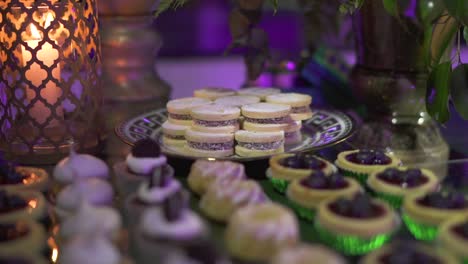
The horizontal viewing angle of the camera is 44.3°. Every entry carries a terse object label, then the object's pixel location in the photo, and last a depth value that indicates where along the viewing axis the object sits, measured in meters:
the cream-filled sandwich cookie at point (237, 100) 1.04
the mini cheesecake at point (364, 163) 0.81
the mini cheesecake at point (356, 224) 0.60
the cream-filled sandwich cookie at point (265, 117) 0.98
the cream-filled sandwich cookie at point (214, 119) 0.96
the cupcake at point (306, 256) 0.51
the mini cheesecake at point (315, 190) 0.69
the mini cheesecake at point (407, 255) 0.52
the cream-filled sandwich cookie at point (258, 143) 0.95
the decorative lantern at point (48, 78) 0.89
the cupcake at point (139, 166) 0.76
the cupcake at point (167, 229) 0.56
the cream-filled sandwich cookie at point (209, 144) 0.95
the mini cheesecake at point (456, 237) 0.55
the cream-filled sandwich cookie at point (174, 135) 1.01
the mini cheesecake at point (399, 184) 0.71
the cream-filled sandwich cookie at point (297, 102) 1.06
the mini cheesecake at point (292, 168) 0.77
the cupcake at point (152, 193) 0.65
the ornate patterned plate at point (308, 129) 0.95
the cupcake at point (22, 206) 0.65
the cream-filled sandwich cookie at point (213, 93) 1.12
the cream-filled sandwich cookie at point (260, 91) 1.11
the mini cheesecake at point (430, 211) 0.63
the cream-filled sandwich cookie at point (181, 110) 1.02
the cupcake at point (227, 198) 0.68
